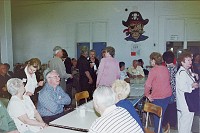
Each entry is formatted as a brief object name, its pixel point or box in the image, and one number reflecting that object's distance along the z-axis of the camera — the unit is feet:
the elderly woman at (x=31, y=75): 11.51
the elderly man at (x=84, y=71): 16.14
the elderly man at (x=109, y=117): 5.53
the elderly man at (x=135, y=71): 19.82
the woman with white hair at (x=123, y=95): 7.29
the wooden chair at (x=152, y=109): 8.36
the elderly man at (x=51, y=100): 9.73
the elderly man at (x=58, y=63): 15.10
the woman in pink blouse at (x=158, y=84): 11.03
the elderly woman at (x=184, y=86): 10.52
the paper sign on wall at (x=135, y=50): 25.37
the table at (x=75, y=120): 7.39
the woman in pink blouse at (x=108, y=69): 13.96
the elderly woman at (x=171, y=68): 12.33
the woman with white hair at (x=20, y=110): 8.18
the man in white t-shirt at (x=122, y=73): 16.46
